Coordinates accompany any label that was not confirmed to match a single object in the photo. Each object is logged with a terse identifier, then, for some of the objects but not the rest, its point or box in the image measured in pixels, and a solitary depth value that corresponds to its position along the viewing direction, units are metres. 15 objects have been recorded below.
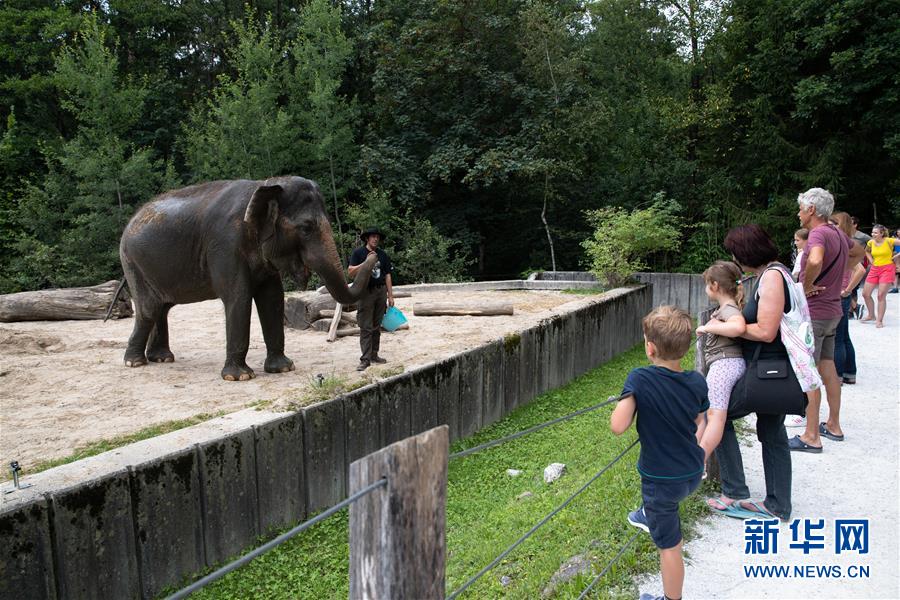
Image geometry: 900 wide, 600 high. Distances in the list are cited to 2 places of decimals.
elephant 6.16
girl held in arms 3.44
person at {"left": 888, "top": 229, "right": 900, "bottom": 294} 13.38
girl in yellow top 9.99
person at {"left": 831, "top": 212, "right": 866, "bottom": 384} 5.80
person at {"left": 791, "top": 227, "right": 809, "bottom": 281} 5.34
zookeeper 6.92
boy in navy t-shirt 2.68
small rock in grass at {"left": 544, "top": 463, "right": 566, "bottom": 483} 5.48
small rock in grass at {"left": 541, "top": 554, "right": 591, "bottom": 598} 3.24
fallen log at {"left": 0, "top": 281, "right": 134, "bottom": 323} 10.47
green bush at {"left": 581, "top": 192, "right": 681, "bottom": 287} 13.46
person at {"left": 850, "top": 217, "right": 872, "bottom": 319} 6.39
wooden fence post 1.82
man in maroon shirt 4.65
